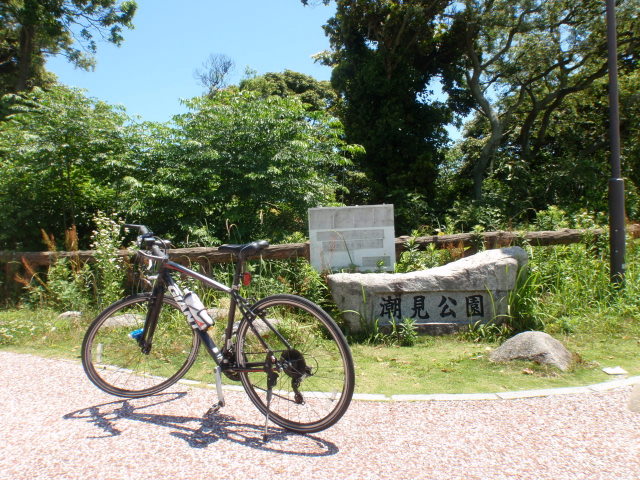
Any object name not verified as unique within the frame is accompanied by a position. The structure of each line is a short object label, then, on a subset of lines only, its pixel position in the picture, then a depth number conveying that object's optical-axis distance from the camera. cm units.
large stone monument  576
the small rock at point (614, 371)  440
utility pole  638
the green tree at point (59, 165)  891
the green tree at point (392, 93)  1714
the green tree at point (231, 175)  856
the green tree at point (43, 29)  1791
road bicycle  334
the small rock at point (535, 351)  448
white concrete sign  679
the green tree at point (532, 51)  1612
